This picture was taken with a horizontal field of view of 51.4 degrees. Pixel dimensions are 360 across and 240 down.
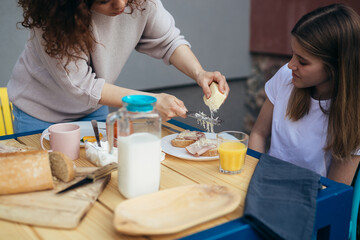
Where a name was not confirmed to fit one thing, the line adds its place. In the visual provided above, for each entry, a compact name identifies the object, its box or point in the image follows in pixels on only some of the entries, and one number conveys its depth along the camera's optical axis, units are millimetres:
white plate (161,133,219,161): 1318
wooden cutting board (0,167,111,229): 890
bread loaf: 1006
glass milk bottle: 978
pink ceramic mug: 1282
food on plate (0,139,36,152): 1292
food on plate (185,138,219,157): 1339
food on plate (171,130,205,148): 1440
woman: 1301
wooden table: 864
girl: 1498
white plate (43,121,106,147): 1552
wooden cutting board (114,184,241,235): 842
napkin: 892
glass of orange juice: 1204
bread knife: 1036
